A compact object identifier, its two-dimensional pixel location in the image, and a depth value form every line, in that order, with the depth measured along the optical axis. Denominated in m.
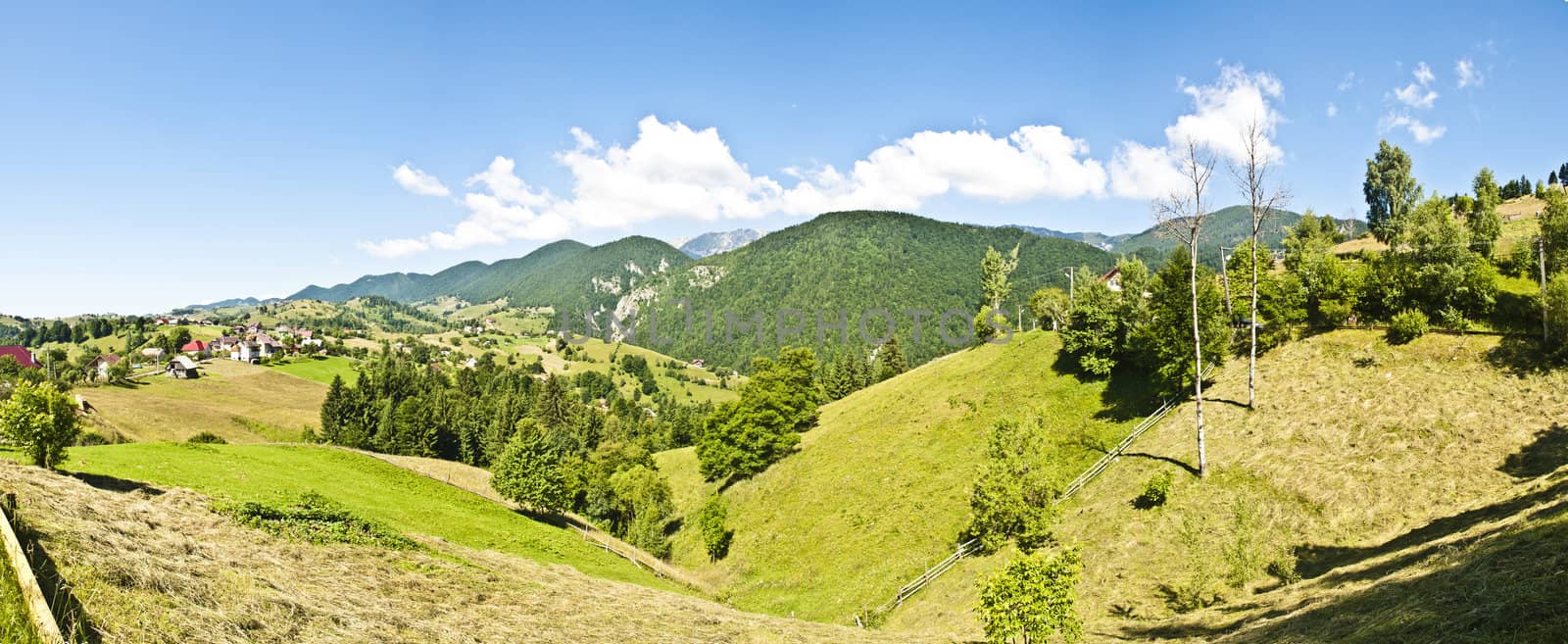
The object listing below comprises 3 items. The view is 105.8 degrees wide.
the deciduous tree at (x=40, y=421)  27.30
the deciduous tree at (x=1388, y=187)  82.39
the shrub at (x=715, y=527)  51.25
